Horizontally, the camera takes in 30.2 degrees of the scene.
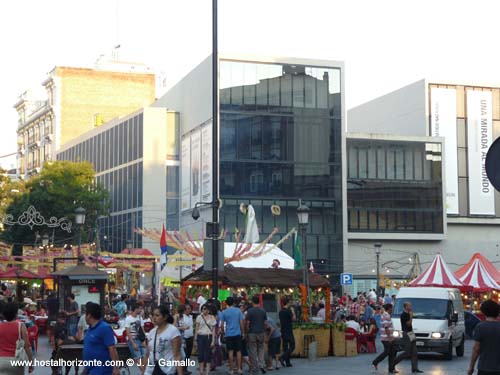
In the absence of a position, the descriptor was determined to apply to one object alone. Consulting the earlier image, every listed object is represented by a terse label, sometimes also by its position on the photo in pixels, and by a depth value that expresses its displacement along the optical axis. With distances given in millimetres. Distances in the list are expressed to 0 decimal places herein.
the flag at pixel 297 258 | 37750
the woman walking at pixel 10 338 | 10961
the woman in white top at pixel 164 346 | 11883
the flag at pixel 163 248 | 33125
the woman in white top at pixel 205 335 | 19219
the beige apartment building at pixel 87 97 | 93250
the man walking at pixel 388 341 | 20891
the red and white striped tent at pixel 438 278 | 35000
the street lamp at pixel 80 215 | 33250
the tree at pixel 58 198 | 61781
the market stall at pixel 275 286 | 25656
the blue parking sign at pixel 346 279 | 45312
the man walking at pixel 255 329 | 20625
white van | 24516
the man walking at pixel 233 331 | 20000
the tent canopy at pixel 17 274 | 41566
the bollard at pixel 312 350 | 24672
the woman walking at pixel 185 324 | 19891
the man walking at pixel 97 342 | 10289
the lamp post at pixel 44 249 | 47403
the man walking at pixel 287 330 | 22844
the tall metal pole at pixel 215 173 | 20188
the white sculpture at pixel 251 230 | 37156
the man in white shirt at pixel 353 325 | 27681
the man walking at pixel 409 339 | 20969
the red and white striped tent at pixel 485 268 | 37438
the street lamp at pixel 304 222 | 26453
